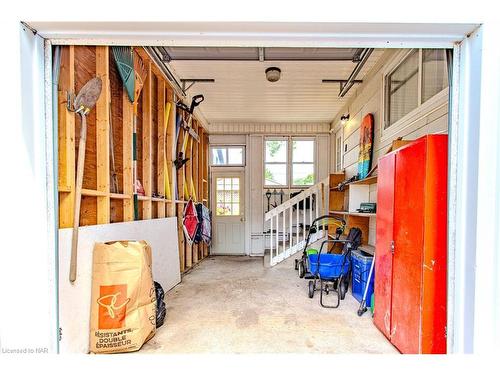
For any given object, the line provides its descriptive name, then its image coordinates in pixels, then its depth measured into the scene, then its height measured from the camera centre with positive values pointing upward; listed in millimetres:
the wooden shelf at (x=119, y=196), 2645 -156
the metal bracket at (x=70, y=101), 2021 +635
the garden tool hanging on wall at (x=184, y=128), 4590 +1041
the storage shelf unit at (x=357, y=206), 3845 -404
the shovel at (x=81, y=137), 1948 +353
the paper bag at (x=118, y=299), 2061 -963
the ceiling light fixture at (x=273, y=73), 4008 +1733
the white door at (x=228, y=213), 7039 -856
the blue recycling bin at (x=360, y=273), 3127 -1159
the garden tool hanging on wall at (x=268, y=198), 6891 -417
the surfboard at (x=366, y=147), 4000 +585
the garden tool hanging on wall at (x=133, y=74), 2801 +1259
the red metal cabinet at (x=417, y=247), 1823 -496
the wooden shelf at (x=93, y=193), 2200 -108
